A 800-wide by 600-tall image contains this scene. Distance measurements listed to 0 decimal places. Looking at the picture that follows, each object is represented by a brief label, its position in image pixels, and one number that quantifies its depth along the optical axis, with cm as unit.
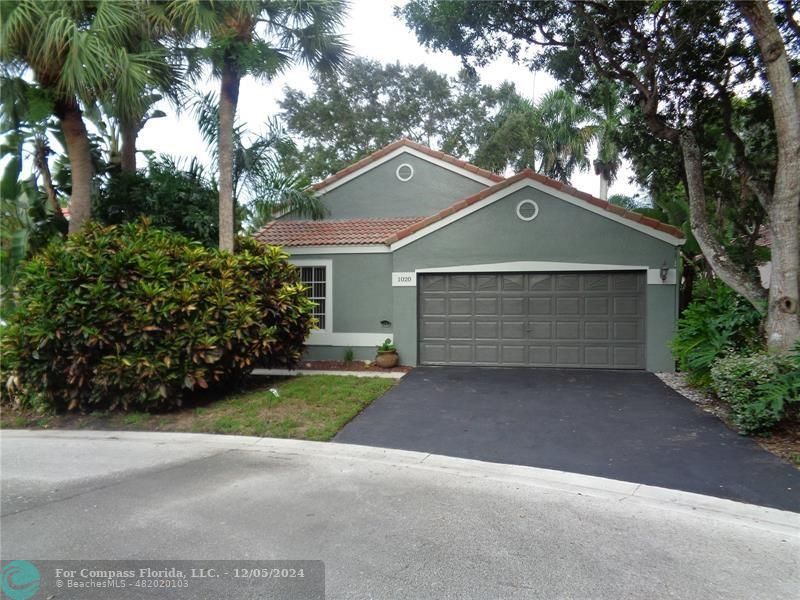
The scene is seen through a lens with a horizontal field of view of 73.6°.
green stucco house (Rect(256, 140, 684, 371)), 1120
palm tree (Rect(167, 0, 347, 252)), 967
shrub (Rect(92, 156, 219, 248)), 1112
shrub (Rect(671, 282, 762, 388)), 833
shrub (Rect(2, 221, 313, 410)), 830
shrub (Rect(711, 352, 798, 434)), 654
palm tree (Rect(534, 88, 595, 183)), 2177
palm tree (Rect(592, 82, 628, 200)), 1886
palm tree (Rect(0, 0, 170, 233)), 839
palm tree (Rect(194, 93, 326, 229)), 1096
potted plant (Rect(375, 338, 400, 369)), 1208
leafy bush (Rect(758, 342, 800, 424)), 639
